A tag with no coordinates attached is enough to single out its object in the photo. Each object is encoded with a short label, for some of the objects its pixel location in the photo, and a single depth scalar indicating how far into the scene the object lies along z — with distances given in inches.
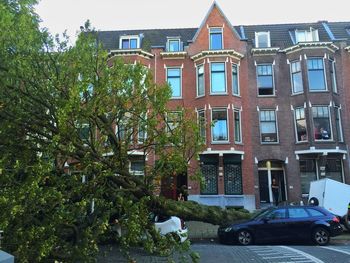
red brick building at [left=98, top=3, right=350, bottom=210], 986.7
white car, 563.5
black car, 594.2
